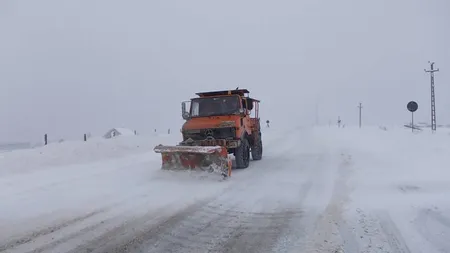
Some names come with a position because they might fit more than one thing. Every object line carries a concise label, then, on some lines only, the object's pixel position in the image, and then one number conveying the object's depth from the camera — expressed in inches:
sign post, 1072.1
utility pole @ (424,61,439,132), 1316.3
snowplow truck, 460.1
